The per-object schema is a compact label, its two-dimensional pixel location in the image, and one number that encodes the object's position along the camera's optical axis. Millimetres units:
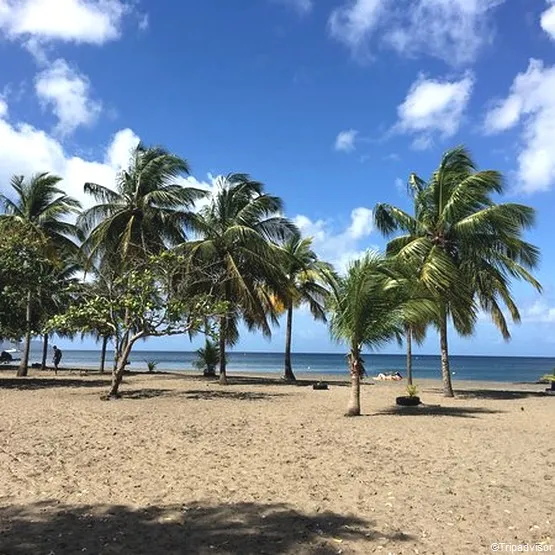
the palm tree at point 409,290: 13484
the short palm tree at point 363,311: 13195
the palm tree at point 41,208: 25672
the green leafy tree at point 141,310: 16547
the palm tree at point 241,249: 22797
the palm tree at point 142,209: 23906
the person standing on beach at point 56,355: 32031
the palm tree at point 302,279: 29608
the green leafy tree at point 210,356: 29469
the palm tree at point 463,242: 18297
